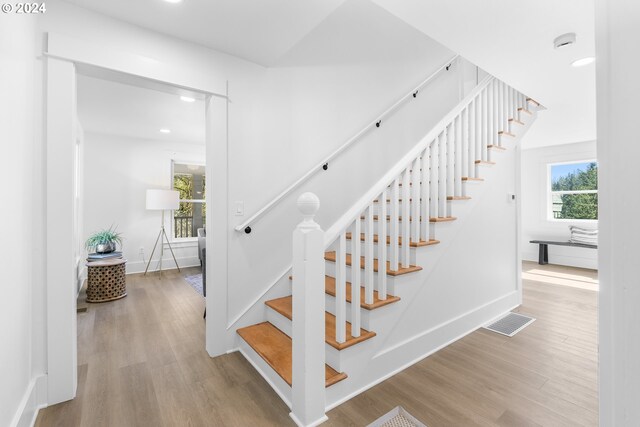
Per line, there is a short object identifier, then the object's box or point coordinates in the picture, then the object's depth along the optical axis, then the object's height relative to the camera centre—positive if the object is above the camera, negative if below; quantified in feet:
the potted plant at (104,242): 12.79 -1.20
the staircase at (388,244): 5.66 -0.69
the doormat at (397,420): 5.05 -3.60
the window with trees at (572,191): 17.43 +1.37
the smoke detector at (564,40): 6.04 +3.62
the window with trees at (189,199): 18.28 +0.99
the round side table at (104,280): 11.60 -2.61
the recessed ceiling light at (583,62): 6.93 +3.66
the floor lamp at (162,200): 15.74 +0.79
